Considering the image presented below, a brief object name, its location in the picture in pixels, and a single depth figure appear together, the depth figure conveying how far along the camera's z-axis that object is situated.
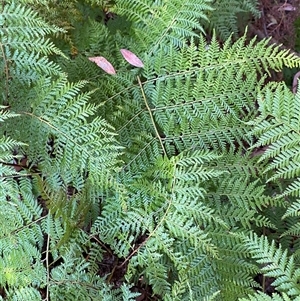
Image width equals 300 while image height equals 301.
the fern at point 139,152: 1.71
